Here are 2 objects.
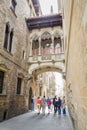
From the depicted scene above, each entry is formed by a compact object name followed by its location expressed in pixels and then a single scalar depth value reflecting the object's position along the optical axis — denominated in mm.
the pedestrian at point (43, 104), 12872
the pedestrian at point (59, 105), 12630
